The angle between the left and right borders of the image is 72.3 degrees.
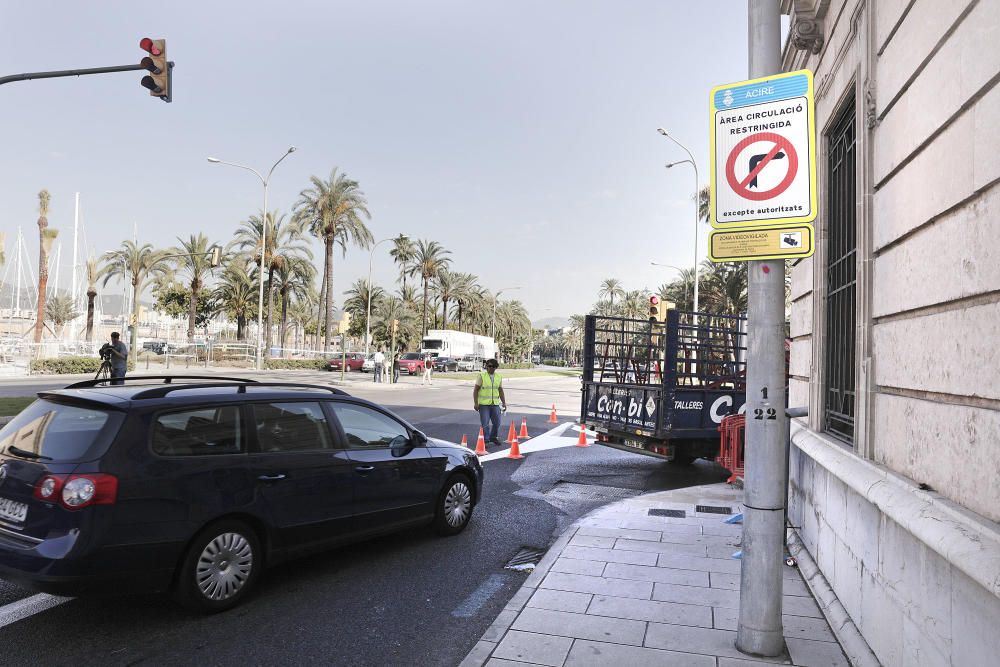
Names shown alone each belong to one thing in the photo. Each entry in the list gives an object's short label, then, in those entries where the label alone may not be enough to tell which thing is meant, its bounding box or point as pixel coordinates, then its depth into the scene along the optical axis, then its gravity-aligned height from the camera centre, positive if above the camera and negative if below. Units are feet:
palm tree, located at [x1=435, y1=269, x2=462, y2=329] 223.92 +24.54
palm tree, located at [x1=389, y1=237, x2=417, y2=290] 200.23 +31.73
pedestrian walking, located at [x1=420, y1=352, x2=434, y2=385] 121.34 -2.29
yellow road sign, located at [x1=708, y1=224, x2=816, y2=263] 11.69 +2.15
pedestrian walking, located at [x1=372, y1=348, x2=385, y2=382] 111.96 -0.68
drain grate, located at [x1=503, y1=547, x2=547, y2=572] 18.99 -5.72
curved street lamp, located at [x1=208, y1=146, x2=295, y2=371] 114.13 +22.35
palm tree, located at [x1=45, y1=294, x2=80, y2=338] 302.66 +18.89
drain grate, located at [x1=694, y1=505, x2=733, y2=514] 25.69 -5.51
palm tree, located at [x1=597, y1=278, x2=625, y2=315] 296.10 +31.86
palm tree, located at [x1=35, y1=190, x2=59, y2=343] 129.50 +21.26
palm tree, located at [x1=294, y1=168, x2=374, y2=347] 142.21 +30.64
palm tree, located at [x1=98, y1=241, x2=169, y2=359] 156.56 +21.33
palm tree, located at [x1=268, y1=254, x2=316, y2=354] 163.92 +19.58
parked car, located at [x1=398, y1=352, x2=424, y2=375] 152.76 -1.05
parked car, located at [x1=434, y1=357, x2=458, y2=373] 175.41 -1.05
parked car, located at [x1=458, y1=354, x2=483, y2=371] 199.11 -0.81
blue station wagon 13.08 -2.80
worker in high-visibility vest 42.68 -2.28
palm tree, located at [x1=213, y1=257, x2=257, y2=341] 166.11 +16.59
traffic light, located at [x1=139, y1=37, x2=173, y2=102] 39.45 +16.58
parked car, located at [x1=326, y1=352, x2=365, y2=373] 151.16 -0.84
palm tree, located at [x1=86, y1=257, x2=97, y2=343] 154.04 +13.73
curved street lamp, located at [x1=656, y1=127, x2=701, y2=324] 95.09 +29.45
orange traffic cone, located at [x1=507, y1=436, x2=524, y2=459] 38.27 -5.03
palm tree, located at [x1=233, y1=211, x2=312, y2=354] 153.99 +27.22
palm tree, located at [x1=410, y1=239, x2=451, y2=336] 202.08 +29.74
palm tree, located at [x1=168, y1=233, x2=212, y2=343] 154.71 +20.94
